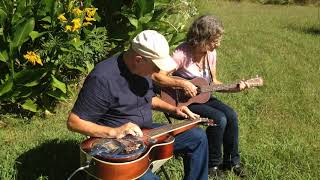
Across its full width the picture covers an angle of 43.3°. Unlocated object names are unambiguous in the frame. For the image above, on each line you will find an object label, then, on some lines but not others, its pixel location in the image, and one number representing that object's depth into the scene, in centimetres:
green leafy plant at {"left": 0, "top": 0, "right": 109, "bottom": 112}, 403
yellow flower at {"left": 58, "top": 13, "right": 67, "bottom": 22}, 414
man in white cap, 256
